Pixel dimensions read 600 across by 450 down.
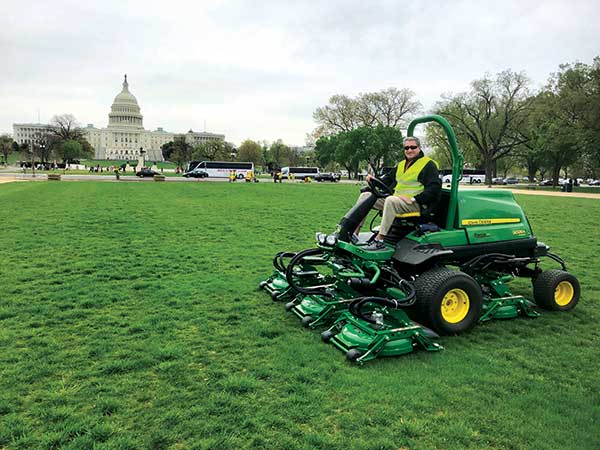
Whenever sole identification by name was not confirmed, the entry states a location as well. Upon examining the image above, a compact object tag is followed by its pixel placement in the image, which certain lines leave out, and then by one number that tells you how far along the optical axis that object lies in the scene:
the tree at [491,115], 57.44
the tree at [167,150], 141.50
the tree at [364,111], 75.00
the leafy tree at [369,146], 67.25
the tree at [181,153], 117.26
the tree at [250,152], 108.06
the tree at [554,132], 44.81
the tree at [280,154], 113.25
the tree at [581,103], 41.06
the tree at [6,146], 114.79
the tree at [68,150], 106.38
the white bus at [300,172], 74.50
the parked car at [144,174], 61.59
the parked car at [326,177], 70.56
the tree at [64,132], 108.89
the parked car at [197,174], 63.67
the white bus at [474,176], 74.25
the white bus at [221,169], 67.14
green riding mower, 4.76
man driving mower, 5.52
